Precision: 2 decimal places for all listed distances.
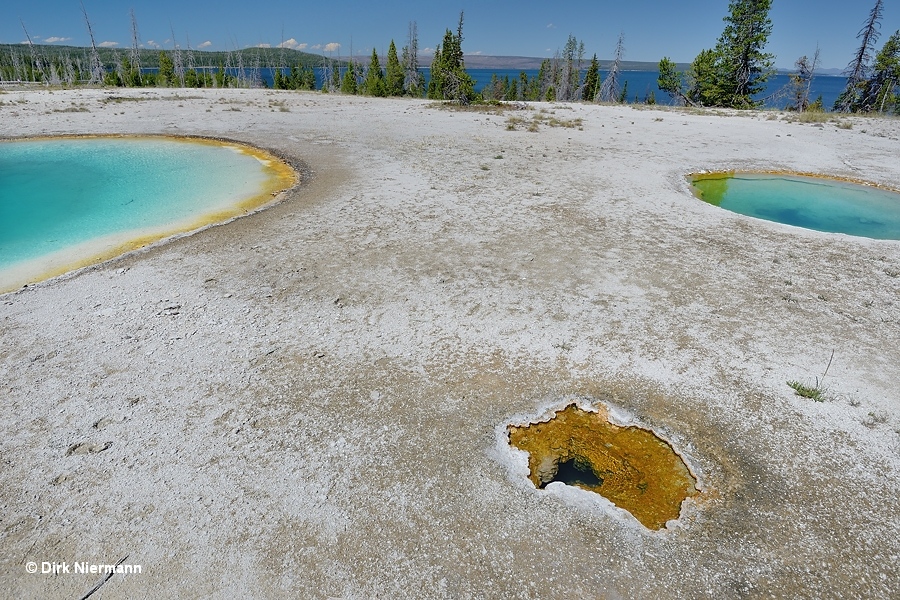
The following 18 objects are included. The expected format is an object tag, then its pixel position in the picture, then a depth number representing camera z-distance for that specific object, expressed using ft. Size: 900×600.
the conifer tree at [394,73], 228.84
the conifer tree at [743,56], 134.00
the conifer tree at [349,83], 234.70
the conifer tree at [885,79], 131.85
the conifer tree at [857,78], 130.11
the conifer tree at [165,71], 237.66
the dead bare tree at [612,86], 193.39
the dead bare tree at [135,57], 250.49
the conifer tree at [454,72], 122.83
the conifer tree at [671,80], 153.60
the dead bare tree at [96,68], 218.77
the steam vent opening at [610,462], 15.81
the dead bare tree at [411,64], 253.61
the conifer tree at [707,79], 146.30
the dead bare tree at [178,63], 255.29
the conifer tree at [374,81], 200.44
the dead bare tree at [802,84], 138.21
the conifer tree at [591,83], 225.35
